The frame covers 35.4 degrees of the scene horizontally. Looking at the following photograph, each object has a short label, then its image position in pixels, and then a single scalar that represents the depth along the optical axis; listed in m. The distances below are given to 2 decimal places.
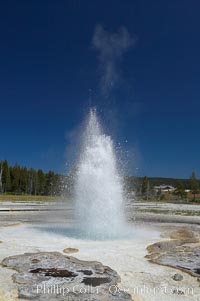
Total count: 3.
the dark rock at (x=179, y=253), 9.71
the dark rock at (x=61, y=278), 6.84
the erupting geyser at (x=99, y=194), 16.10
